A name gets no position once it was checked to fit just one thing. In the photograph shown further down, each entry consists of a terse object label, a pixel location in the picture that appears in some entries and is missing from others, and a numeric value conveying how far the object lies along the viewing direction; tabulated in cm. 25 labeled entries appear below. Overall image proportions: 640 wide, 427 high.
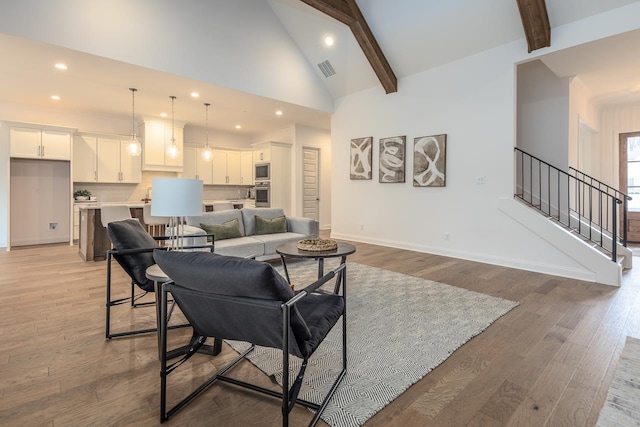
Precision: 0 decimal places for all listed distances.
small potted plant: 647
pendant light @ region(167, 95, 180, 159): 620
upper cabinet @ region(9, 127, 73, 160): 582
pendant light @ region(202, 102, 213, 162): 643
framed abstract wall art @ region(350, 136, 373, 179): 656
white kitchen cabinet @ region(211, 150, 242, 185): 870
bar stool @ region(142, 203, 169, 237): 547
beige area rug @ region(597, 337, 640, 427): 155
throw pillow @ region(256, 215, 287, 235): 490
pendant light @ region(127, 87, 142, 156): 563
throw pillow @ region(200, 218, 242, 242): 435
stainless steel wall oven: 826
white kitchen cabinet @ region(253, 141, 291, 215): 820
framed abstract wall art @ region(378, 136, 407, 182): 598
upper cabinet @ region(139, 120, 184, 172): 715
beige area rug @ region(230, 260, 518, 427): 174
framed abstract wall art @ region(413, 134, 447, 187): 541
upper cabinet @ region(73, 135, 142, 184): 659
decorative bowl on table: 316
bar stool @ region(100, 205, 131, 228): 495
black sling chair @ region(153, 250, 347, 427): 133
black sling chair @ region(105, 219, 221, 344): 239
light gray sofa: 420
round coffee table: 302
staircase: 471
